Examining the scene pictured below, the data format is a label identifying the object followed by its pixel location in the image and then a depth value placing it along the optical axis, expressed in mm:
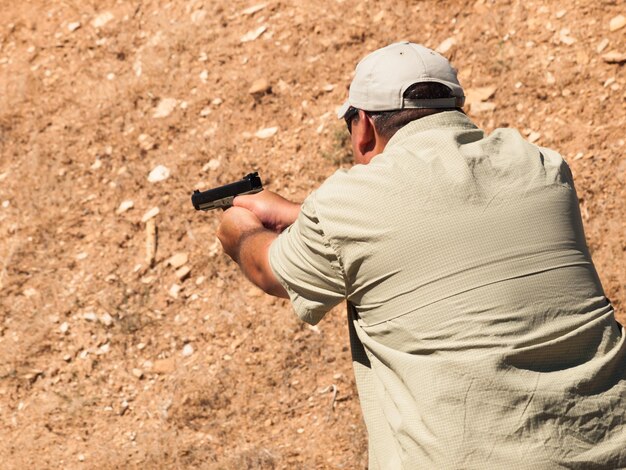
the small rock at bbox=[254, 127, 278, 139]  10133
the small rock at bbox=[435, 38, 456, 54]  10137
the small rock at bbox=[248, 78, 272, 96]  10445
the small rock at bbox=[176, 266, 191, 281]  9352
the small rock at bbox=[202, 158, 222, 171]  10008
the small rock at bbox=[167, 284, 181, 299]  9273
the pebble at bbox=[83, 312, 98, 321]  9273
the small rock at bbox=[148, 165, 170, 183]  10117
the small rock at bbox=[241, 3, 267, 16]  11260
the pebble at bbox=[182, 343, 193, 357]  8836
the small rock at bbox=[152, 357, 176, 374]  8762
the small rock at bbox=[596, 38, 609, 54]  9602
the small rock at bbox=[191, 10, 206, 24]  11422
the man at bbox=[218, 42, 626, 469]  4082
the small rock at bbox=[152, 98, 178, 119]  10687
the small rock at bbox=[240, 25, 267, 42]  11016
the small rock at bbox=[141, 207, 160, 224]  9867
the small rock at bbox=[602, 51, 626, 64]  9445
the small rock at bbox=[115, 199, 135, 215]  10039
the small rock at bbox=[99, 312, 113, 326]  9195
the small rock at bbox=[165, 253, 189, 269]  9461
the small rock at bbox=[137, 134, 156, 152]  10453
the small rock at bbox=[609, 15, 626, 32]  9672
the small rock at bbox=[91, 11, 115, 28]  11953
